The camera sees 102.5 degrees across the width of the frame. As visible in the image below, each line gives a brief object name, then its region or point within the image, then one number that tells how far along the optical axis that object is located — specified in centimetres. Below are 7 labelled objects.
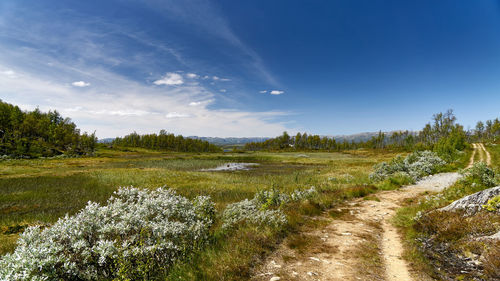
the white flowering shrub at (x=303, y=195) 1389
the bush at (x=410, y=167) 2265
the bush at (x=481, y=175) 1252
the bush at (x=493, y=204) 673
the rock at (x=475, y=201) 747
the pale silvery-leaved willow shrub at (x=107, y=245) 426
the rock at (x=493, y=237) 575
